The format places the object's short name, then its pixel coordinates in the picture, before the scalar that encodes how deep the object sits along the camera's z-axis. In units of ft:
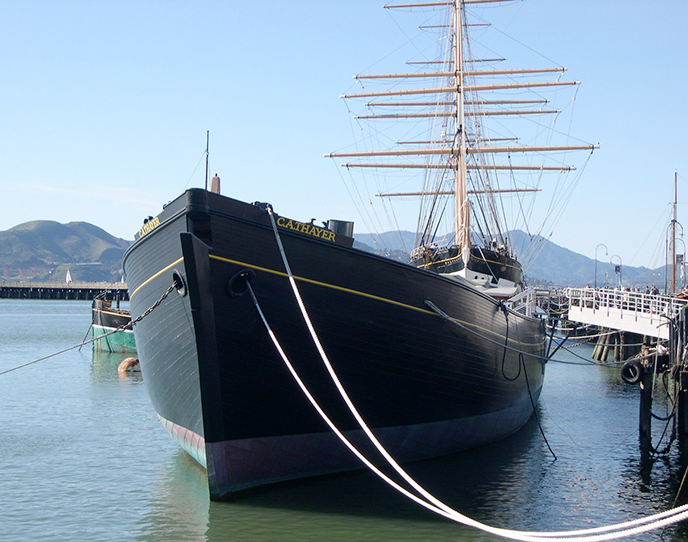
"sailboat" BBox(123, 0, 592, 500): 34.53
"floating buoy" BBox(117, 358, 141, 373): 105.75
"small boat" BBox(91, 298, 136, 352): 144.15
